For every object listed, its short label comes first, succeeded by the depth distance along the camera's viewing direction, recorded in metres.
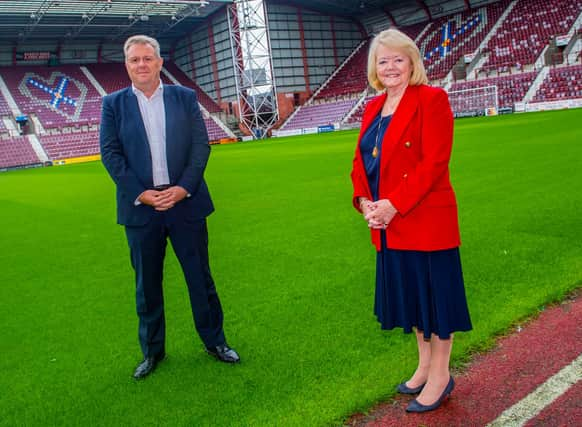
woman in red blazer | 2.70
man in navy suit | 3.47
